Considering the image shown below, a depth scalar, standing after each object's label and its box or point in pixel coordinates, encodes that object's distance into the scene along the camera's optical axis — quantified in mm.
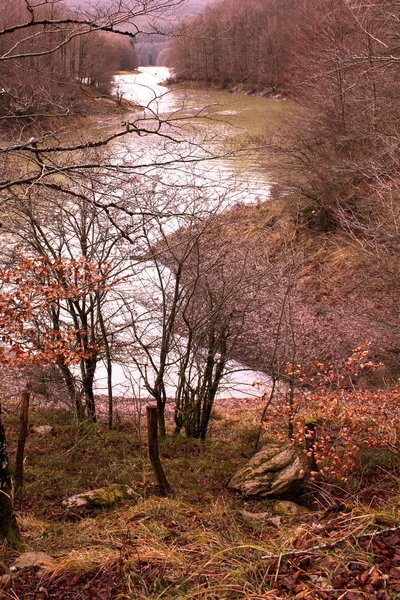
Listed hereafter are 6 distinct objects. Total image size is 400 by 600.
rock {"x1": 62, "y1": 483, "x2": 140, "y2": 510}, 5723
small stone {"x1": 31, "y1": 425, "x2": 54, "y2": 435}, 8516
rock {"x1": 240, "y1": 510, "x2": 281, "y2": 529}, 4961
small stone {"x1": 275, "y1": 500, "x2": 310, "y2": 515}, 6133
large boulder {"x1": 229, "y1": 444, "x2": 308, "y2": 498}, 6766
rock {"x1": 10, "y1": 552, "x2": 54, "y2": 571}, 3730
